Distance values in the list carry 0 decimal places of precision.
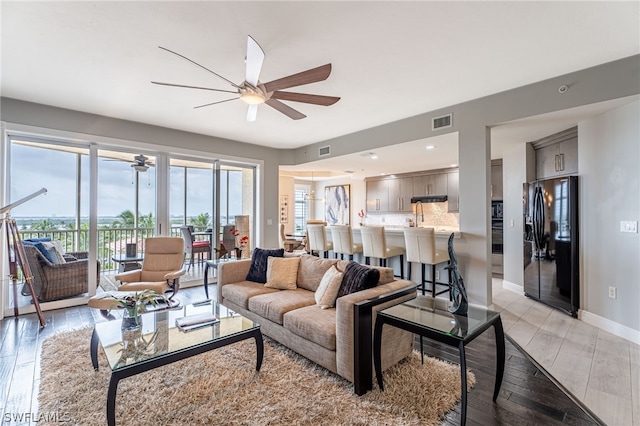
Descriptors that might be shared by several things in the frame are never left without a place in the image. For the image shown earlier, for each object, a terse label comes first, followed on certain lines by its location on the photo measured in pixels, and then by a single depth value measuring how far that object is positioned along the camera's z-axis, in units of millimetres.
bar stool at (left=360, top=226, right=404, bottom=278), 4375
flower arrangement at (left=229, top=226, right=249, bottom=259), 4367
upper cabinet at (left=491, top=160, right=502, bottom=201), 6082
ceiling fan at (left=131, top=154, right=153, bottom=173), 4801
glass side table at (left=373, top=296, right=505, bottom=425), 1742
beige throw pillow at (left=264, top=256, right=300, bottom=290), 3320
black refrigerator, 3617
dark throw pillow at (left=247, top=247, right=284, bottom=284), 3617
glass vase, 2289
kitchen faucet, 7617
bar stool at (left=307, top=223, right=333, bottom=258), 5277
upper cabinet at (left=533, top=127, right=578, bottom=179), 3838
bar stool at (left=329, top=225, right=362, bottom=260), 4852
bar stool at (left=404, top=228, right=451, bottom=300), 3893
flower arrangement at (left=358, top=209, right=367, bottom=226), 9016
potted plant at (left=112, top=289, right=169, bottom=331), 2283
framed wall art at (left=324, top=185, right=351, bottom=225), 9508
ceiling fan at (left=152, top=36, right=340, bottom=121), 2107
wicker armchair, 3927
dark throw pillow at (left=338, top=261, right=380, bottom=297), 2512
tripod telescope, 3369
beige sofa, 2078
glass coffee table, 1760
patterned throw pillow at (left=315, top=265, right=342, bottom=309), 2641
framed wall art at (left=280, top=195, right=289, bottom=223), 9477
